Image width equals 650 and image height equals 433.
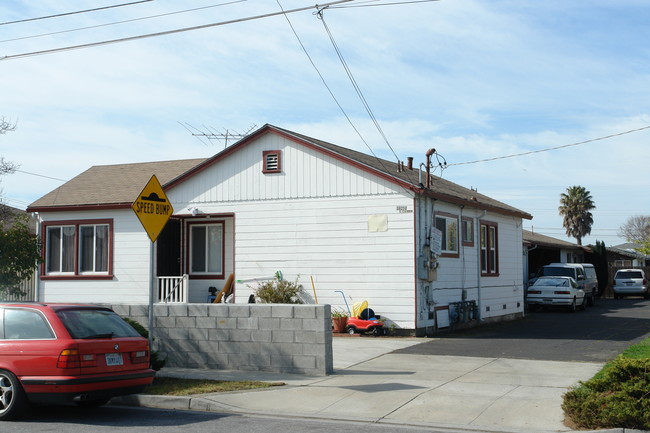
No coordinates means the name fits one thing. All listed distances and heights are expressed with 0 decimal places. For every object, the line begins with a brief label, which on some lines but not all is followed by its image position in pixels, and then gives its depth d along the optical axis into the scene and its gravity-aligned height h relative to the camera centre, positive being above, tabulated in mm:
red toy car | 18453 -1460
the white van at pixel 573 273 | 31814 -404
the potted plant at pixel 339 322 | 19016 -1485
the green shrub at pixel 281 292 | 19484 -704
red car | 9102 -1154
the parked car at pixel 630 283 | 40844 -1110
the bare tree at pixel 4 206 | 17016 +1488
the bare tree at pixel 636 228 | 86050 +4427
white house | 18969 +872
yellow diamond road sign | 11516 +944
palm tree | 59750 +4285
